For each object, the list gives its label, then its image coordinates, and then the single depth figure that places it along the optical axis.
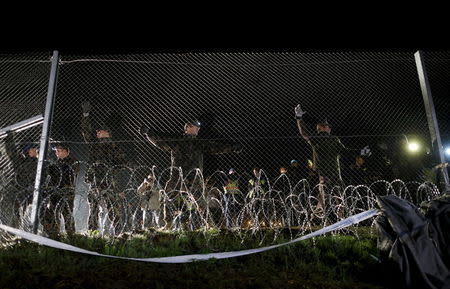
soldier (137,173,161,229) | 5.17
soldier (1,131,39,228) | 4.69
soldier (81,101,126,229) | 5.58
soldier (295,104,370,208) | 6.49
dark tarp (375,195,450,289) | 3.07
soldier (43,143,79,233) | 5.11
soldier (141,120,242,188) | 6.21
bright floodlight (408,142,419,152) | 6.68
